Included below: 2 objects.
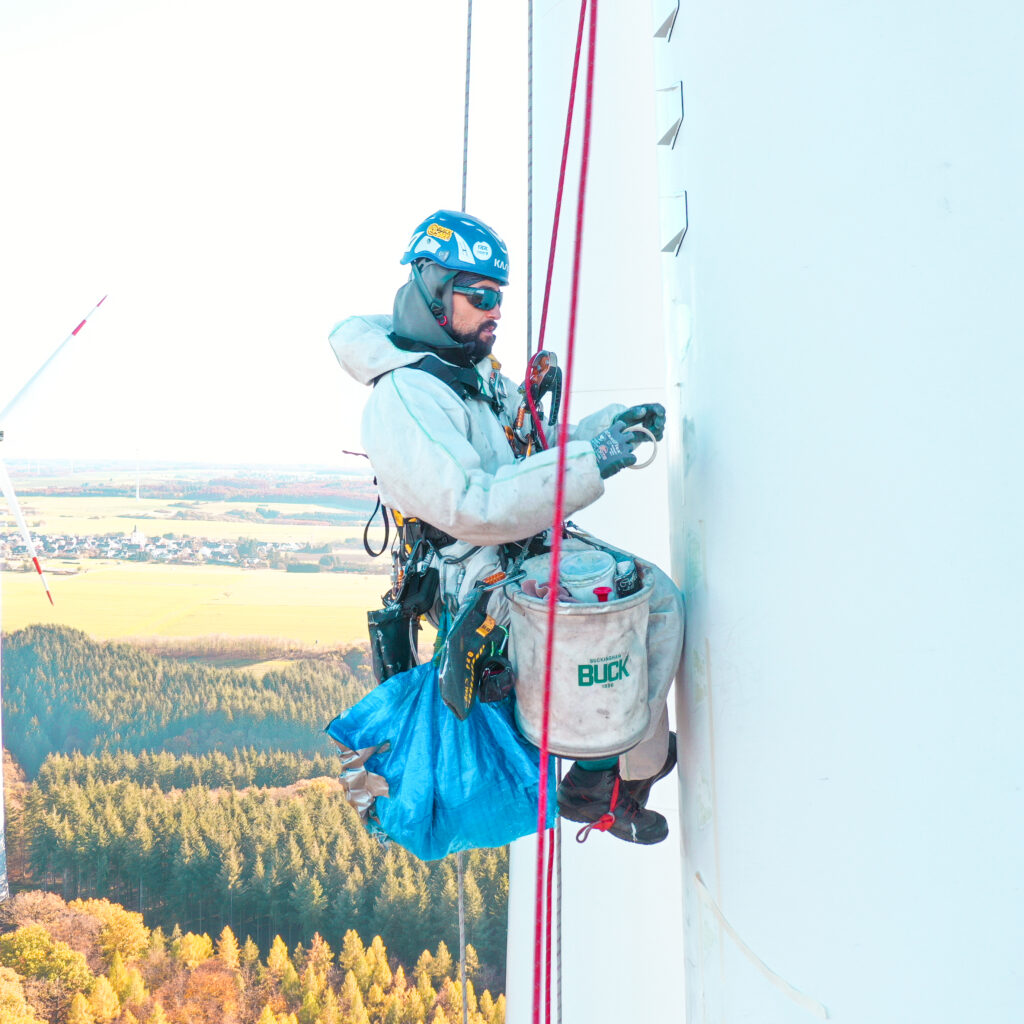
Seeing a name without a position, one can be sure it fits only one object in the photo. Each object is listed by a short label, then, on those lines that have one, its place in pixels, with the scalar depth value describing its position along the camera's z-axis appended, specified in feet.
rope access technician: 5.82
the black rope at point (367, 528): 8.44
